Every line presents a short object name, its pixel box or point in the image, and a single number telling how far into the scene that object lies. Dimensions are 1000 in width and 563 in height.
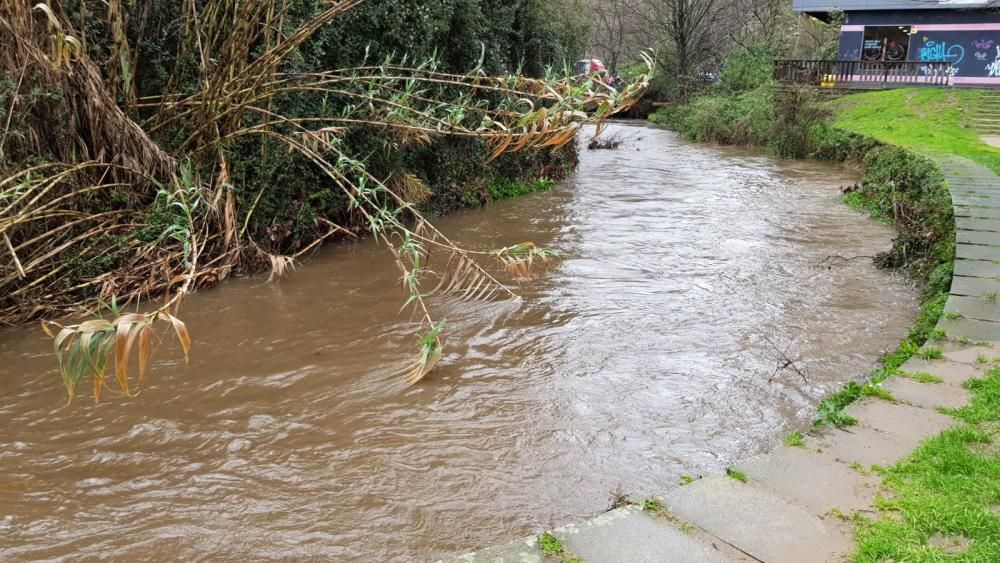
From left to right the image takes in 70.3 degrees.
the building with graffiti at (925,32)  23.91
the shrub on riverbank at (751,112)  17.66
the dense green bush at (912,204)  7.19
